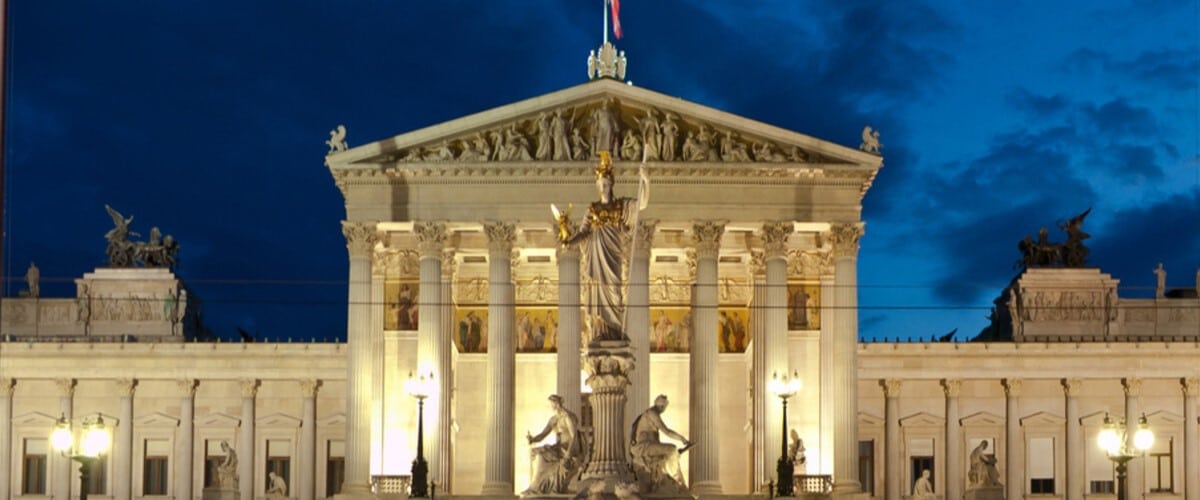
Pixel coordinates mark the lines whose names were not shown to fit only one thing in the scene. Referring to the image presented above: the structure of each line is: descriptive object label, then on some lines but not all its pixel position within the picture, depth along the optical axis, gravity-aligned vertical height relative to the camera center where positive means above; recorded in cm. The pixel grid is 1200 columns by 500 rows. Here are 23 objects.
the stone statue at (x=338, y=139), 6488 +858
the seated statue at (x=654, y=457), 4147 -130
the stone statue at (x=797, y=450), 6156 -168
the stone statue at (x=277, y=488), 6298 -309
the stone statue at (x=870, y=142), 6488 +857
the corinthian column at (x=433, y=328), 6300 +223
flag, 6303 +1238
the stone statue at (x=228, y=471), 6366 -252
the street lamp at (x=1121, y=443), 3841 -88
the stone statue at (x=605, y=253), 3700 +276
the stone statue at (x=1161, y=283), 7775 +467
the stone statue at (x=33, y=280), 7538 +441
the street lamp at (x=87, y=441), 3328 -82
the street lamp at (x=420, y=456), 5093 -163
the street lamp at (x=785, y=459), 5234 -169
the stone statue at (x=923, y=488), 5997 -282
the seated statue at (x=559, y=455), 4094 -124
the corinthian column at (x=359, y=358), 6331 +123
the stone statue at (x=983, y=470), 6119 -230
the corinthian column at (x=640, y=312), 6288 +276
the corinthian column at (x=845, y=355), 6319 +141
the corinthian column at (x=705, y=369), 6300 +90
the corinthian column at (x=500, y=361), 6275 +115
